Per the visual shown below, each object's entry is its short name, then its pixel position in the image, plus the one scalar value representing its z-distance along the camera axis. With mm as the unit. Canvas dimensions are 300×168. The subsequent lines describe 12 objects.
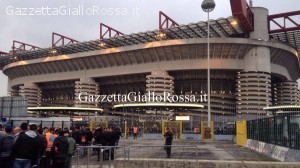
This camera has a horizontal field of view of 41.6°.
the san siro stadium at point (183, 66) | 79250
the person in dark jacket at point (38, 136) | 9164
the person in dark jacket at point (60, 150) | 11116
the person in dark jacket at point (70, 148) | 11579
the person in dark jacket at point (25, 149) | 8898
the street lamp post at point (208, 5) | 54497
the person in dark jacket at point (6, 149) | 9477
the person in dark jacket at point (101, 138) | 20297
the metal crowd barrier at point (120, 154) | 13898
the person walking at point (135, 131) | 45594
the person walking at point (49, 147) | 12969
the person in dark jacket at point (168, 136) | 21875
